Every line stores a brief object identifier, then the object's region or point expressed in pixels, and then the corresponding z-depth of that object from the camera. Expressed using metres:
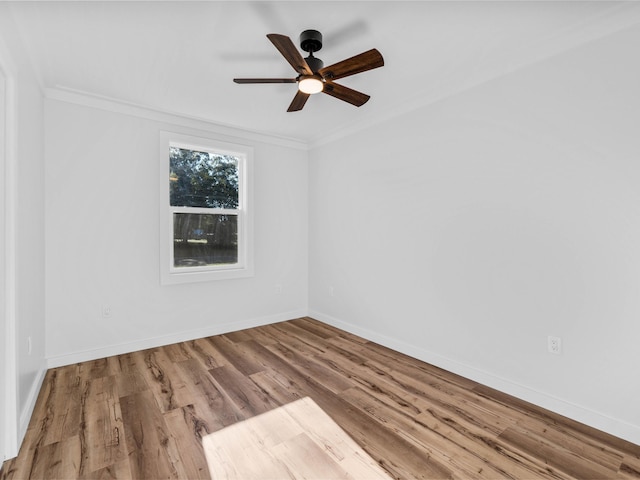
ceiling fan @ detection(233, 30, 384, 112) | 1.83
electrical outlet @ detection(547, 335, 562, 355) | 2.20
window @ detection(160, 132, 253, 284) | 3.46
